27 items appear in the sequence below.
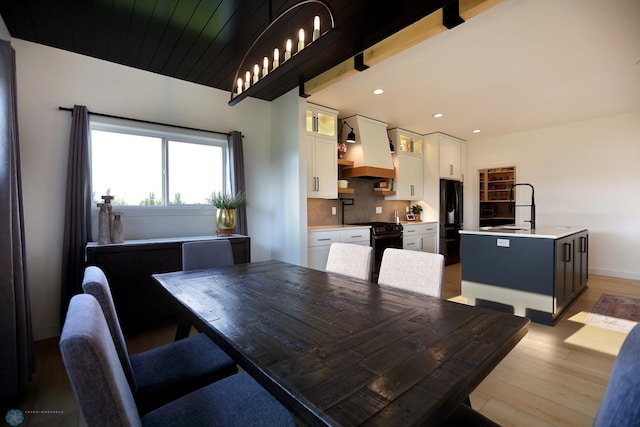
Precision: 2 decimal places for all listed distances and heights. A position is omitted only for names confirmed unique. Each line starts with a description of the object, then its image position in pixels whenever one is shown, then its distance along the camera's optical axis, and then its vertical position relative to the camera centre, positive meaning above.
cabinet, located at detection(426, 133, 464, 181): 5.72 +1.06
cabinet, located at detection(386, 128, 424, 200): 5.24 +0.81
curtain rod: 2.75 +0.94
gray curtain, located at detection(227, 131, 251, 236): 3.62 +0.47
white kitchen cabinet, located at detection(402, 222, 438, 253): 5.03 -0.53
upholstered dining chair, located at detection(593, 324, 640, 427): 0.48 -0.32
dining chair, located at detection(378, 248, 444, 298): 1.61 -0.38
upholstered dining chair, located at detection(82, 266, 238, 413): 1.13 -0.73
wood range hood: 4.53 +0.92
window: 3.02 +0.51
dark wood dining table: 0.67 -0.45
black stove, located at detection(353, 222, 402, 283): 4.35 -0.48
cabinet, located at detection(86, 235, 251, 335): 2.57 -0.58
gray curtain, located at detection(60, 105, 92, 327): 2.66 -0.01
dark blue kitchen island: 2.86 -0.67
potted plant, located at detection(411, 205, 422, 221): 5.89 -0.08
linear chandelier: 1.48 +0.91
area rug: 2.86 -1.16
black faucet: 3.64 -0.15
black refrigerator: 5.71 -0.25
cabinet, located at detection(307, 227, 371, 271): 3.78 -0.45
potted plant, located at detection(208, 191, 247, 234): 3.35 -0.05
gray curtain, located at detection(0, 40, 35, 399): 1.76 -0.30
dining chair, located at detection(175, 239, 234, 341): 2.29 -0.38
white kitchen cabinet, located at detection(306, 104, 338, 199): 4.00 +0.79
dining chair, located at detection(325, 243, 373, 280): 1.99 -0.38
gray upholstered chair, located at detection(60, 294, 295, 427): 0.60 -0.44
